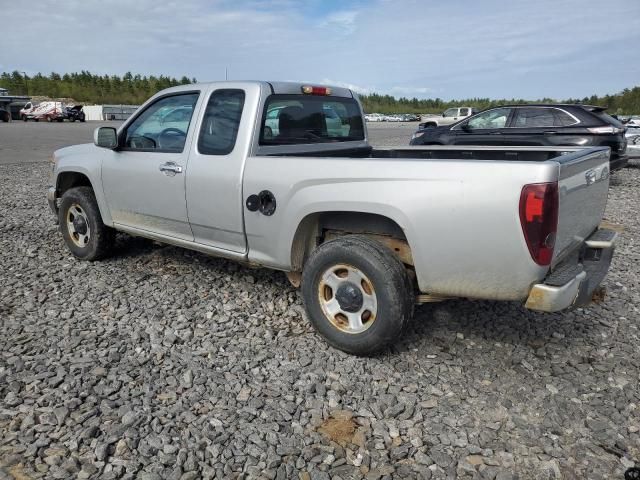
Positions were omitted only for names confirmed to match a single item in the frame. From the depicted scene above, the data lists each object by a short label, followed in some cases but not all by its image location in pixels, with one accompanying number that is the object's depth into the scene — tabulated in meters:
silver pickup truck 2.78
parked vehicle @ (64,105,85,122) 46.56
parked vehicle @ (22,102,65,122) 45.50
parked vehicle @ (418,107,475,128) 33.93
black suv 9.67
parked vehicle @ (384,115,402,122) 74.94
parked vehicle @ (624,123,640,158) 13.14
